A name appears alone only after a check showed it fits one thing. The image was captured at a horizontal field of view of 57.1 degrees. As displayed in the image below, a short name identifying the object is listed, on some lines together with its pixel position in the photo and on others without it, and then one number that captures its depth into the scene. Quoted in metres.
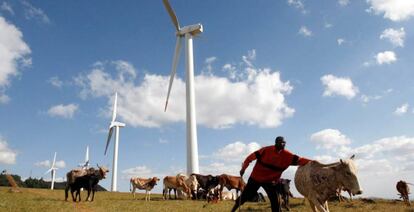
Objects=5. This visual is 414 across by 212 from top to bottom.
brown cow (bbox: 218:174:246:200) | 27.09
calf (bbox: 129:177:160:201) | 29.09
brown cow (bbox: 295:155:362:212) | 9.45
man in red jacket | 9.99
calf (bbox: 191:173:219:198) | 27.39
